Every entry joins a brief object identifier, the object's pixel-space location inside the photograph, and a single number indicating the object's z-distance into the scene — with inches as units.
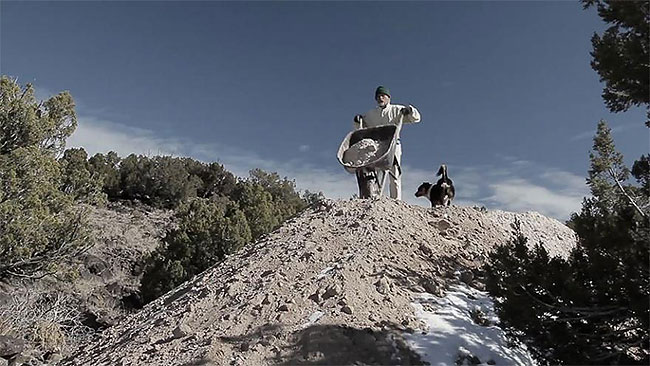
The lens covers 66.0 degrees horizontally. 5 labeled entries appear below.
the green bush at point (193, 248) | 499.5
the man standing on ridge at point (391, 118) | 297.4
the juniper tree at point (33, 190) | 334.3
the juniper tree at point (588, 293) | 146.1
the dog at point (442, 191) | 333.1
